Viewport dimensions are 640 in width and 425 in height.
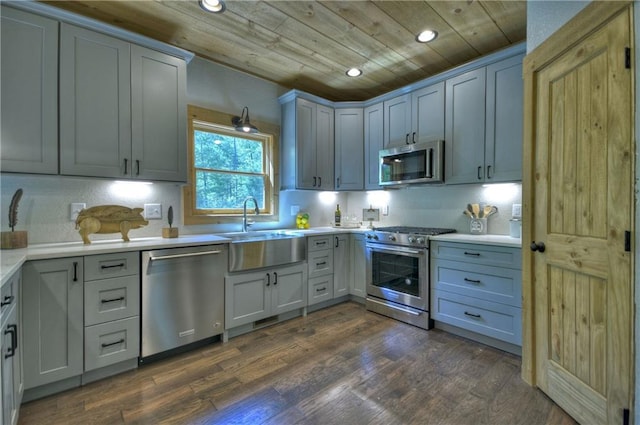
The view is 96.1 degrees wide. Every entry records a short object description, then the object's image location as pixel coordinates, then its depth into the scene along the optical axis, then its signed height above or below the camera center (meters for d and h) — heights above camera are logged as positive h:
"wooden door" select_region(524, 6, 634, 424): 1.32 -0.06
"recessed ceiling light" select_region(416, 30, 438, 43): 2.48 +1.56
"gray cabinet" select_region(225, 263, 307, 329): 2.54 -0.78
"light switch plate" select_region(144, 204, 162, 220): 2.56 +0.01
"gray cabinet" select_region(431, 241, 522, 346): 2.28 -0.66
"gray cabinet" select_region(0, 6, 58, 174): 1.79 +0.77
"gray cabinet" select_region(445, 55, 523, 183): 2.46 +0.81
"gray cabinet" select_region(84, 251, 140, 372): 1.89 -0.66
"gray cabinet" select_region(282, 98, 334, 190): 3.40 +0.82
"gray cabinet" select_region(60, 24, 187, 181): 2.00 +0.78
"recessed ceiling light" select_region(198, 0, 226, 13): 2.08 +1.52
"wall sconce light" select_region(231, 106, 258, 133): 3.04 +0.95
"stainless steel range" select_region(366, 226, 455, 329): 2.81 -0.64
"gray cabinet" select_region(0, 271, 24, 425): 1.21 -0.66
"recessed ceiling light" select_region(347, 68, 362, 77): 3.21 +1.59
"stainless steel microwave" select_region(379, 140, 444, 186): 2.93 +0.52
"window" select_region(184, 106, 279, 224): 2.92 +0.48
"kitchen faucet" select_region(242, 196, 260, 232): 3.11 -0.01
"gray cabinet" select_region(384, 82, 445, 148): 2.98 +1.05
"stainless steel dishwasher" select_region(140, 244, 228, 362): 2.12 -0.66
